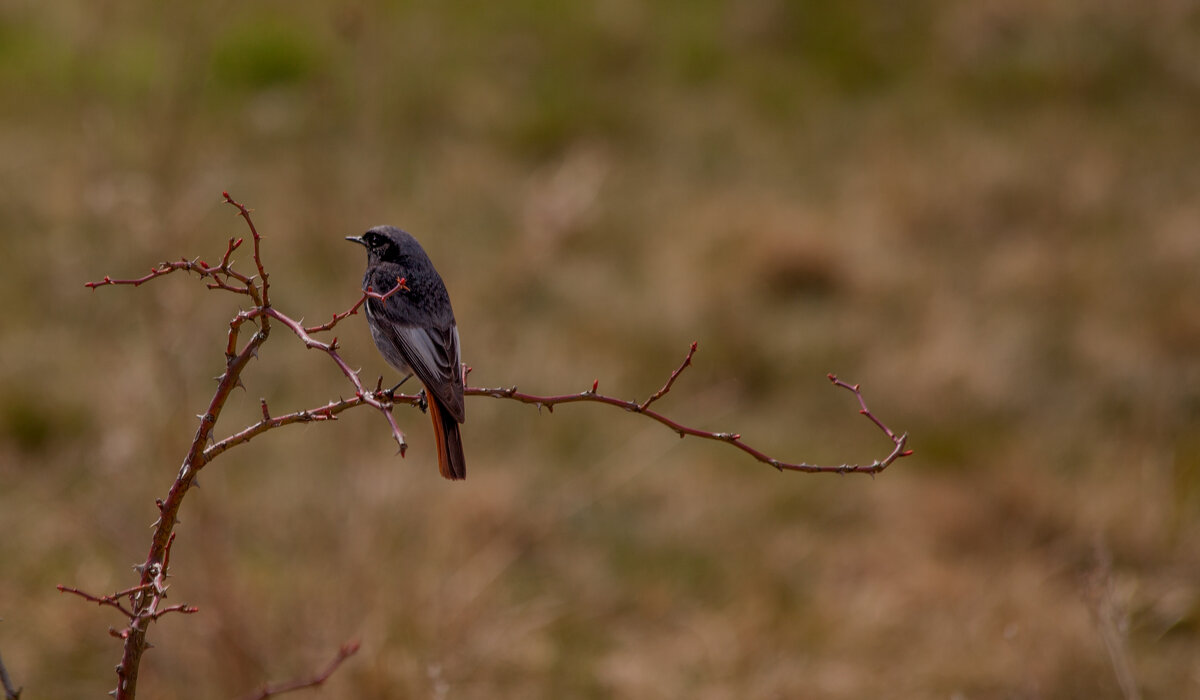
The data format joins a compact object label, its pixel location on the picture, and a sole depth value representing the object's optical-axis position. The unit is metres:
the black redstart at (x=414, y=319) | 6.34
